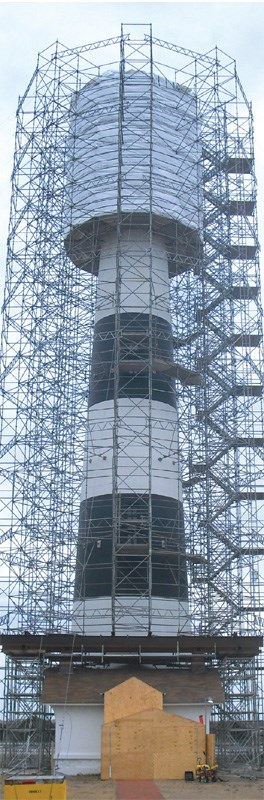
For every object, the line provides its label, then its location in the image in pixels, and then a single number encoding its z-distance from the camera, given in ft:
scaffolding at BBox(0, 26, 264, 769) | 143.64
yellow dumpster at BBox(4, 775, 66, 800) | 81.56
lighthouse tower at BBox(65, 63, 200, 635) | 138.31
